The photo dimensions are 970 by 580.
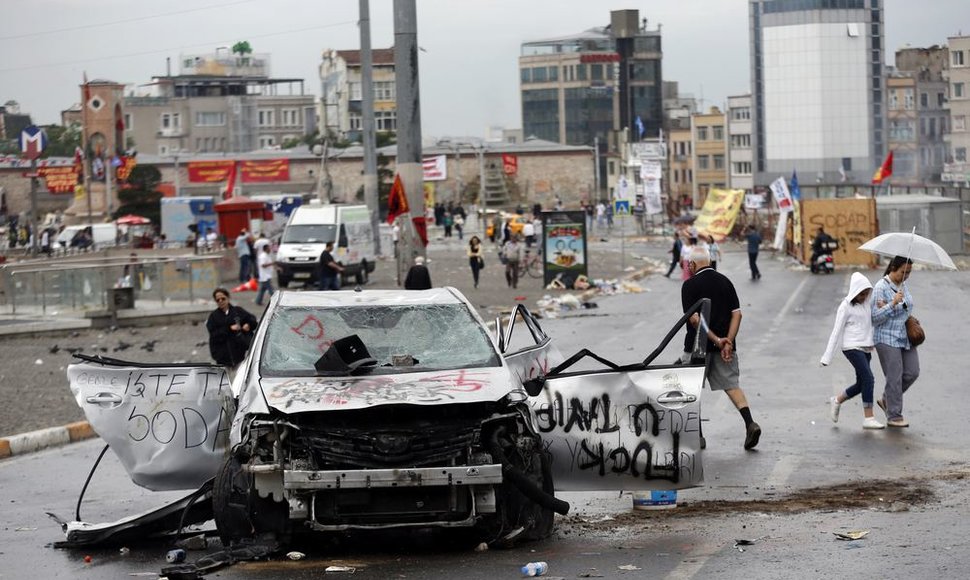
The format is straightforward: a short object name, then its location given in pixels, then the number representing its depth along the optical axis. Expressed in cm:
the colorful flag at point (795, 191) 6497
